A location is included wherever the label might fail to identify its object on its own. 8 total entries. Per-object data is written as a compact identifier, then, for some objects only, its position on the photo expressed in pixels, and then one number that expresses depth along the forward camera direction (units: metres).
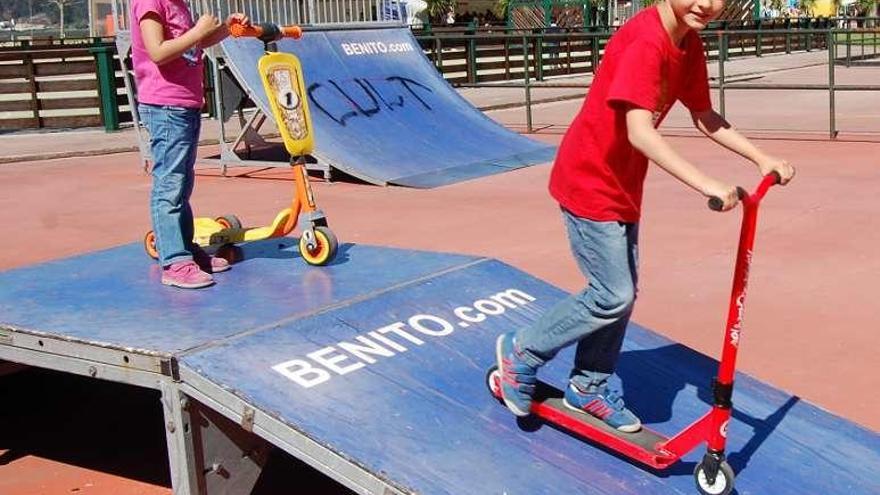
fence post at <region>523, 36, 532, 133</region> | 15.25
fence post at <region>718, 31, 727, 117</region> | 13.84
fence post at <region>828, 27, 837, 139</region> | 13.41
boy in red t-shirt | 3.07
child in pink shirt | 4.42
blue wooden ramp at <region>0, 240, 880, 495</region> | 3.32
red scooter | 3.12
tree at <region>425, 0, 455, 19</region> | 64.69
